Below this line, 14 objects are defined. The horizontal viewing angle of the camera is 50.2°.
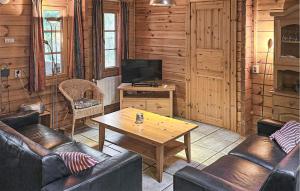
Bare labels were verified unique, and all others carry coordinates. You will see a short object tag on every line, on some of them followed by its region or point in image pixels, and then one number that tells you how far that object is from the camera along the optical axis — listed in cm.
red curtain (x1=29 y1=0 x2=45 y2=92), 445
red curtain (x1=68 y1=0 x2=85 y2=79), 496
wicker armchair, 469
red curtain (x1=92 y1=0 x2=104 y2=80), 529
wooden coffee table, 343
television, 555
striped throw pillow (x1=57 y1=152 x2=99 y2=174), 242
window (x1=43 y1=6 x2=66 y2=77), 479
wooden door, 483
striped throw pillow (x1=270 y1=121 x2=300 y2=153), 300
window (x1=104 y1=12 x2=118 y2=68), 570
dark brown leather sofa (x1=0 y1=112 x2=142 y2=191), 222
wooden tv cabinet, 544
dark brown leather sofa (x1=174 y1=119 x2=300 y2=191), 193
